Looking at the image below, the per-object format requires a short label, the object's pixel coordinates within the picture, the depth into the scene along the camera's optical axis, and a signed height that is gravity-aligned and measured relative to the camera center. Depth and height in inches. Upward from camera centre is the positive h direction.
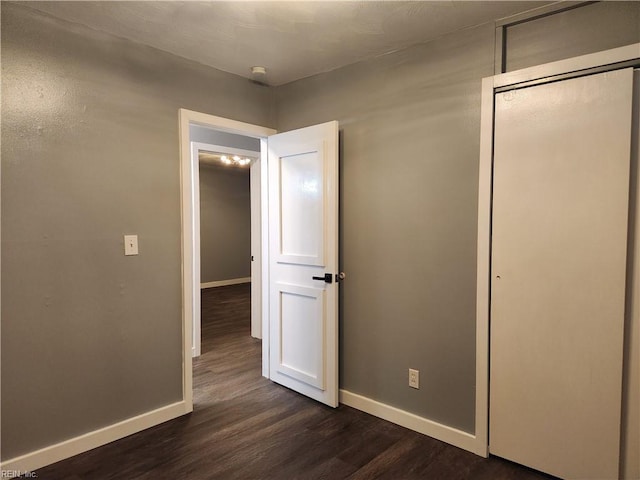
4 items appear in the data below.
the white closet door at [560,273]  70.3 -9.3
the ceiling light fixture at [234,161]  293.1 +50.8
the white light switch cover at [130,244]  93.5 -5.2
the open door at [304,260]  106.6 -10.7
